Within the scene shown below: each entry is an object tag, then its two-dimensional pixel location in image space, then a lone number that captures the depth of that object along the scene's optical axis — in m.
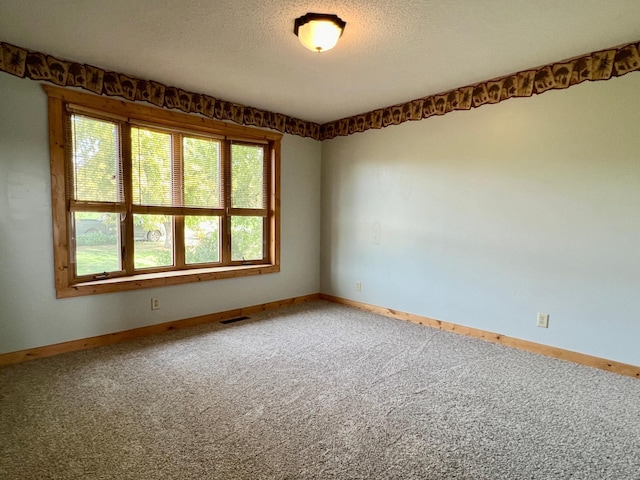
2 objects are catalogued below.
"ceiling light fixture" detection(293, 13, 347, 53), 2.16
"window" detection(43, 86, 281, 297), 3.00
